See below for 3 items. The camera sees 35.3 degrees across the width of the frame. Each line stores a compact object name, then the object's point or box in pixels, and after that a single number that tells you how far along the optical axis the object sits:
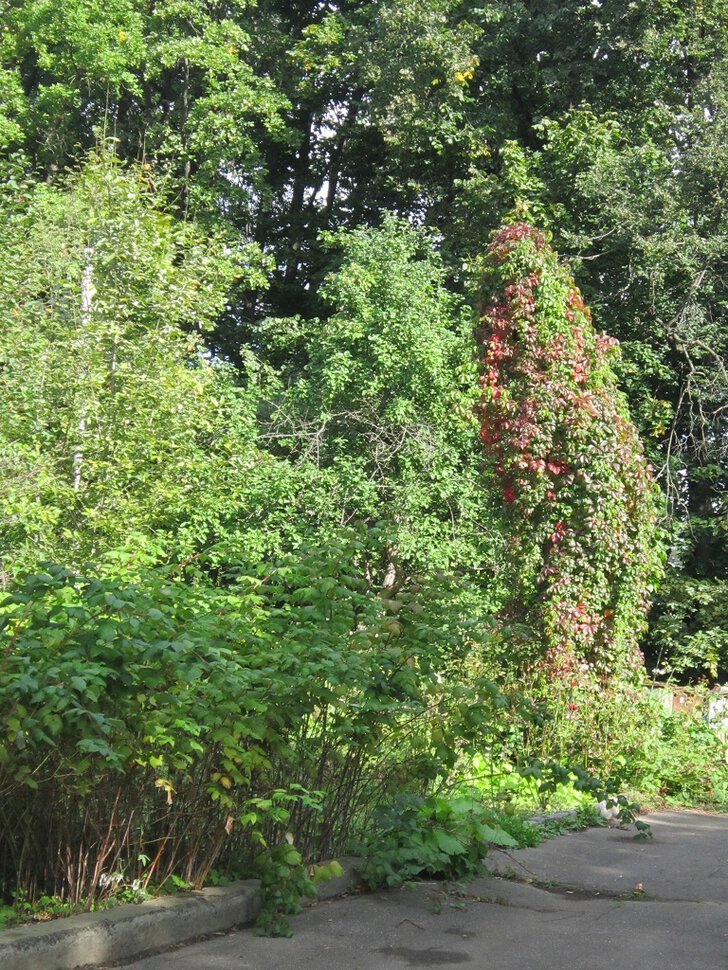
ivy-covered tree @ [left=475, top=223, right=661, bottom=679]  11.57
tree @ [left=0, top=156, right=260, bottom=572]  14.15
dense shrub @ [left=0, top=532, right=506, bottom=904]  4.75
